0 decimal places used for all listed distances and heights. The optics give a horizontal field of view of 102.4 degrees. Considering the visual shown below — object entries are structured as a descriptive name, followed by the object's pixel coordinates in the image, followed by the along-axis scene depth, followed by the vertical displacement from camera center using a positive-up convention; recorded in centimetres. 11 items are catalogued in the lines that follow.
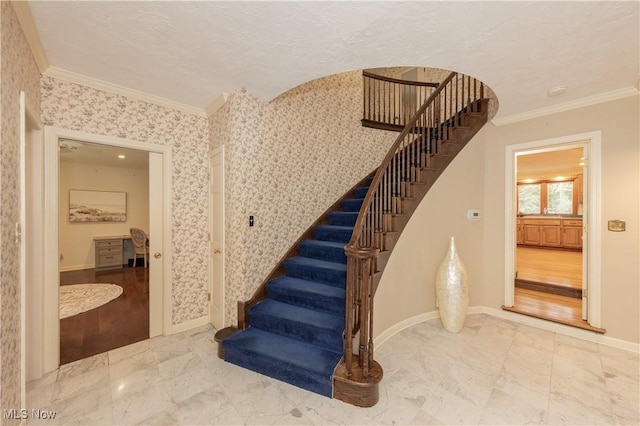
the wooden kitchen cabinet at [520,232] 755 -62
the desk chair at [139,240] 602 -69
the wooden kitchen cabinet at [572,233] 668 -59
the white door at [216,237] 291 -31
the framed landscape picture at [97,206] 595 +12
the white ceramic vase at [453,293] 295 -95
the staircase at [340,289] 199 -81
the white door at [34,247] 209 -30
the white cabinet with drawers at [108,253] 598 -100
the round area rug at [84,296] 358 -136
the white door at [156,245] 284 -38
